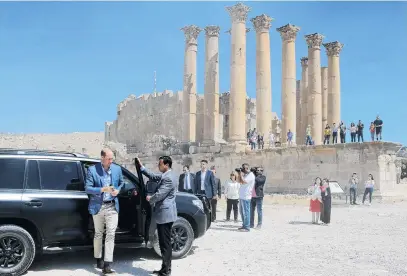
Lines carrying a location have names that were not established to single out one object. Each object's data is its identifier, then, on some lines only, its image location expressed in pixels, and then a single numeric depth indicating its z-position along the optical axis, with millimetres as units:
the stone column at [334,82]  34812
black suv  6590
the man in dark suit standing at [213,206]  13102
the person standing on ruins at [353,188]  19984
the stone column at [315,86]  33031
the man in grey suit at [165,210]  6684
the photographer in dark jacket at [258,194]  12453
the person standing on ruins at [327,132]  28234
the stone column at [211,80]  33281
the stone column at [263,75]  30344
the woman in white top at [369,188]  19819
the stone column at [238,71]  29844
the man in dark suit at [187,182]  13184
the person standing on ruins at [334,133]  28277
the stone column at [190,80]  35156
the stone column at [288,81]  31012
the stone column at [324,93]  36344
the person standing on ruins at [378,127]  23469
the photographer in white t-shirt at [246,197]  11969
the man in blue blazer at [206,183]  12938
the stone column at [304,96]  34812
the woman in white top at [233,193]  13836
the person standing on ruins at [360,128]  25188
